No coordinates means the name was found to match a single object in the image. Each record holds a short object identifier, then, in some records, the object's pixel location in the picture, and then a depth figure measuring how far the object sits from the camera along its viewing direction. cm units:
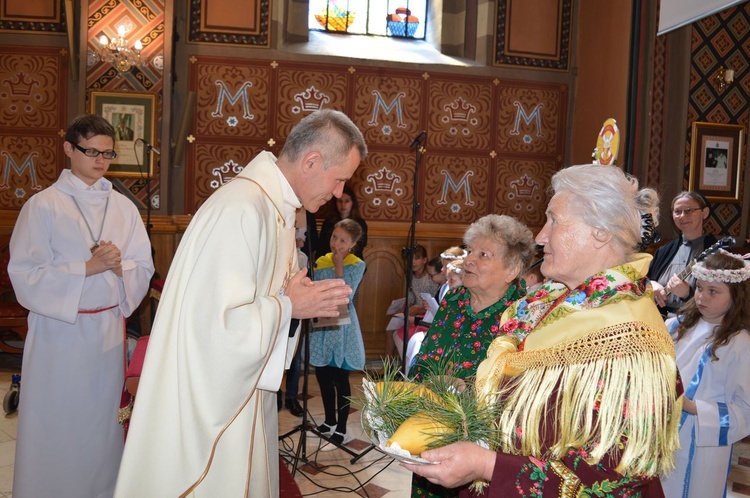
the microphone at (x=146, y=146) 651
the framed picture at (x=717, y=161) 677
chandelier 704
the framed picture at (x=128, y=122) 712
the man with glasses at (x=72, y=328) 314
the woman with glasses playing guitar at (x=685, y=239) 521
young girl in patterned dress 492
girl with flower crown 307
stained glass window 829
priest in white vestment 198
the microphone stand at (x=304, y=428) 432
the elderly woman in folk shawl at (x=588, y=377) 154
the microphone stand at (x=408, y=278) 467
